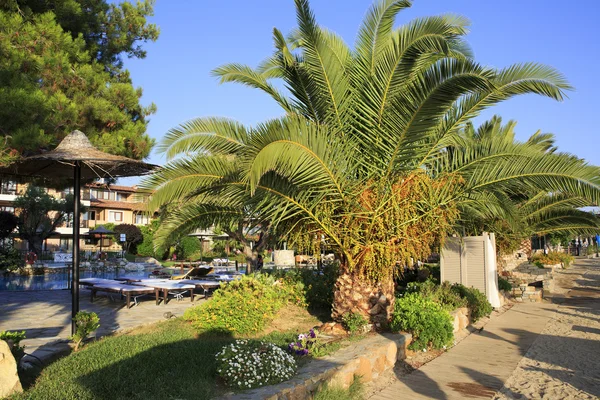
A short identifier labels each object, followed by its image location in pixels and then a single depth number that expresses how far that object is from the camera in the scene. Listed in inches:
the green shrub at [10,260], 876.6
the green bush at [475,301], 421.7
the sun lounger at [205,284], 531.6
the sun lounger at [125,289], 455.5
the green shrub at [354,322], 297.0
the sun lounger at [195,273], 684.5
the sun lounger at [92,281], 517.3
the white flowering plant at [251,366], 184.9
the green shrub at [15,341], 189.5
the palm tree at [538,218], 573.3
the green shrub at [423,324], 305.7
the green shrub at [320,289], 389.7
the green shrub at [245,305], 302.7
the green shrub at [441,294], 381.8
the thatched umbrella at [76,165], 242.1
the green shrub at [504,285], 566.5
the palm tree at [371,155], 275.4
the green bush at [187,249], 1562.5
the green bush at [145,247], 1550.2
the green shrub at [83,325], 235.8
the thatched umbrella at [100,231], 1068.5
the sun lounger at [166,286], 485.7
